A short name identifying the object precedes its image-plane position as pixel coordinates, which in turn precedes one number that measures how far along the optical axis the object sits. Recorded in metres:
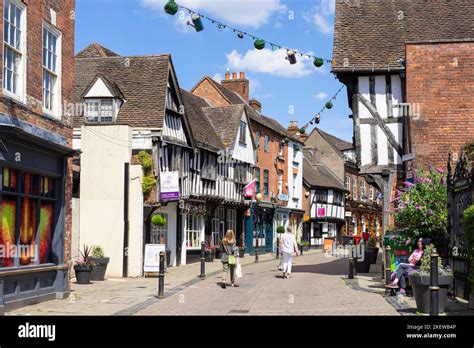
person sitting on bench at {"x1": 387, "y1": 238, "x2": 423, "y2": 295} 13.98
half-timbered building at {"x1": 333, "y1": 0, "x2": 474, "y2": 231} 17.98
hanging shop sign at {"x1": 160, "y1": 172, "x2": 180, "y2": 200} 22.39
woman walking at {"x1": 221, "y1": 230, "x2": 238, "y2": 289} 17.83
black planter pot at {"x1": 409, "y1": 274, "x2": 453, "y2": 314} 11.07
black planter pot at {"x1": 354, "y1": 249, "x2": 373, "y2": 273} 22.56
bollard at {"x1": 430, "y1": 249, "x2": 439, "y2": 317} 9.59
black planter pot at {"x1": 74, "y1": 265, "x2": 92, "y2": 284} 18.31
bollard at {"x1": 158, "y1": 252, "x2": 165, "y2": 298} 15.31
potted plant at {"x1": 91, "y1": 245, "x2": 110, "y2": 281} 19.59
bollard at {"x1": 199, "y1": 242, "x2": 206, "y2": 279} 20.81
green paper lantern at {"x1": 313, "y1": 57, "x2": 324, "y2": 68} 19.81
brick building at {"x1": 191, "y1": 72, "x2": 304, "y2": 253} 40.34
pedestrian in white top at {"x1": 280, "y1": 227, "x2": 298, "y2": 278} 20.44
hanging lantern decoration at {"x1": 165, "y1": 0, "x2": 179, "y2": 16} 14.70
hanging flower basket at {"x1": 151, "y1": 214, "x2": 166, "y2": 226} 22.39
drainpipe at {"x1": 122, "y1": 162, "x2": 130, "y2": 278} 21.38
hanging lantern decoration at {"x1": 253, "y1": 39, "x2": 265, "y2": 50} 17.81
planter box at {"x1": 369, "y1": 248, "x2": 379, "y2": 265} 24.13
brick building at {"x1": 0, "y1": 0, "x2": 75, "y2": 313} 12.20
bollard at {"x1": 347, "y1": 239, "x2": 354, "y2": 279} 19.91
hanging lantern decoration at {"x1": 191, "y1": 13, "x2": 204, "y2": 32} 15.91
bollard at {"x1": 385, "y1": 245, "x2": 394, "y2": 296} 15.11
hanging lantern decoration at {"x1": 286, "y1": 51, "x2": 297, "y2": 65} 19.52
